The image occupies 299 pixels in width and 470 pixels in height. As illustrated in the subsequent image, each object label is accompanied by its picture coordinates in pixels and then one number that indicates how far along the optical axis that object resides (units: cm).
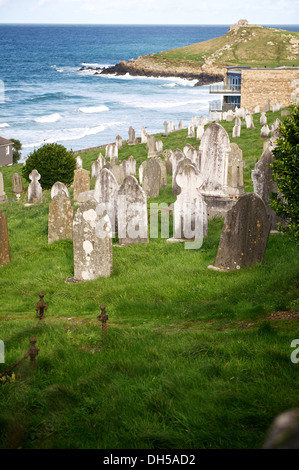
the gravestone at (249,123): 3644
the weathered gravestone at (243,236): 1149
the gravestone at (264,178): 1380
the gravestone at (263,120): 3712
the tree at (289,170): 969
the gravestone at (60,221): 1525
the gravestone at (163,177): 2200
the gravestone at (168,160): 2595
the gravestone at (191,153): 2266
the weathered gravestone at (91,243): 1194
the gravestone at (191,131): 3703
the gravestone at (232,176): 1464
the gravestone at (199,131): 3530
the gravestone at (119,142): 3704
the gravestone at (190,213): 1387
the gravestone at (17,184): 2764
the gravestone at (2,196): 2427
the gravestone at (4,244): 1398
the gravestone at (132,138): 3828
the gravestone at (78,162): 2941
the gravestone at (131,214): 1404
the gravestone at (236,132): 3381
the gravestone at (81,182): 2241
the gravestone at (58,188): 1908
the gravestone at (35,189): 2342
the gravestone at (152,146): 3192
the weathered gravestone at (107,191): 1533
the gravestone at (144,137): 3819
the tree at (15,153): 4484
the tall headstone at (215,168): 1489
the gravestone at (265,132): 3147
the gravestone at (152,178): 2091
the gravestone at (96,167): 2698
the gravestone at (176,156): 2288
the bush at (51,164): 2566
